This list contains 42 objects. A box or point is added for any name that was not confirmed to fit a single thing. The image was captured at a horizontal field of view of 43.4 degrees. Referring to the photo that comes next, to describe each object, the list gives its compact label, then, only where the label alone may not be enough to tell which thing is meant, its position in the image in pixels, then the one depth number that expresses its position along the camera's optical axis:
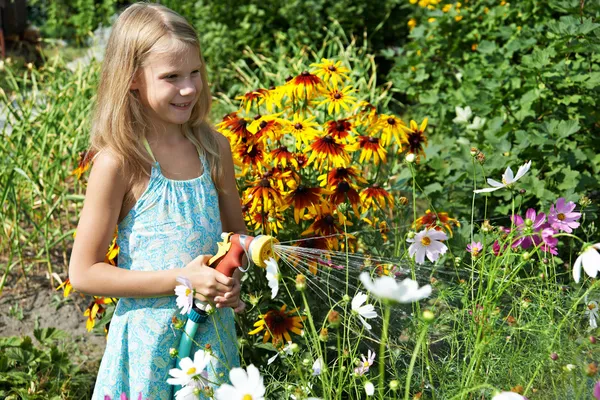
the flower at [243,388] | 1.13
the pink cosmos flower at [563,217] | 1.81
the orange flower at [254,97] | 2.36
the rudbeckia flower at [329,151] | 2.16
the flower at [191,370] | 1.33
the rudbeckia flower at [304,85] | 2.30
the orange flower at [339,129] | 2.24
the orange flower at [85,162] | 1.89
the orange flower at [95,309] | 2.24
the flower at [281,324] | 2.03
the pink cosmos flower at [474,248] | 1.58
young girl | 1.68
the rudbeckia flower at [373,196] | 2.18
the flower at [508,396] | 1.09
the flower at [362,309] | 1.38
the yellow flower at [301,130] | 2.26
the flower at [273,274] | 1.33
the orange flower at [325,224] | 2.12
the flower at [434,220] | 2.14
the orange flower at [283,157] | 2.14
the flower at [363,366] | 1.48
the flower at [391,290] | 0.94
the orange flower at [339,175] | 2.16
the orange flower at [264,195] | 2.05
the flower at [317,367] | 1.46
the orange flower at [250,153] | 2.16
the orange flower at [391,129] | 2.34
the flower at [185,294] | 1.47
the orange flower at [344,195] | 2.11
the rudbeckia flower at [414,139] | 2.41
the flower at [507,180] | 1.57
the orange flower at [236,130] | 2.18
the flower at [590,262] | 1.27
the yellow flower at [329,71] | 2.48
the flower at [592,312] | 1.51
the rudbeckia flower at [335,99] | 2.41
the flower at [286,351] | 1.32
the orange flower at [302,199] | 2.09
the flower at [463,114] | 3.17
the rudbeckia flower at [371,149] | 2.25
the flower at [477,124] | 3.05
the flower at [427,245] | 1.62
